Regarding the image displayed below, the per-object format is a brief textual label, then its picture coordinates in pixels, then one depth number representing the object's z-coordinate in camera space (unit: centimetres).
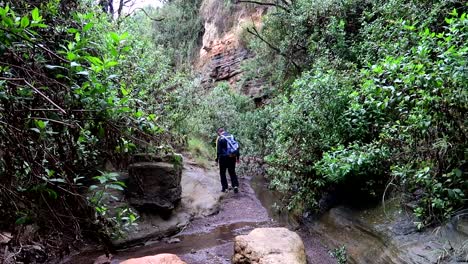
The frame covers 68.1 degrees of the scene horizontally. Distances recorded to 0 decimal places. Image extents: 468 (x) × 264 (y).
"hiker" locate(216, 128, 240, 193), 1015
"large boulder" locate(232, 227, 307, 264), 510
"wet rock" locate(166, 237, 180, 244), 722
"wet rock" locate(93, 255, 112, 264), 581
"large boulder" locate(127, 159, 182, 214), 773
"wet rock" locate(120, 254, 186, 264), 507
